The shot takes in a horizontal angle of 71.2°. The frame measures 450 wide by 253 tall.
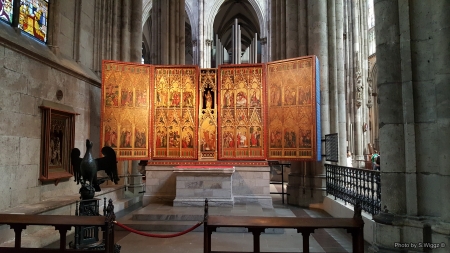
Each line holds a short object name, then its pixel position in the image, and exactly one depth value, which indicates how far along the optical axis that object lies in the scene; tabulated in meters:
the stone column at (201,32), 27.81
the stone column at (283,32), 12.95
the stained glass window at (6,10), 6.66
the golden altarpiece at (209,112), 9.41
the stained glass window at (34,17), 7.36
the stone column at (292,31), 11.55
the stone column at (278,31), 13.82
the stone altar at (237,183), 9.58
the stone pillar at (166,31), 17.47
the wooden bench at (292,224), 3.73
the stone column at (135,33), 12.52
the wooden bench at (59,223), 3.89
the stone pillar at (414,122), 3.97
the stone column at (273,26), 14.33
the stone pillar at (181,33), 18.25
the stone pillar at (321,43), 10.14
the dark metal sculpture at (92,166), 5.29
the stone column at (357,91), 21.88
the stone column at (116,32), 11.45
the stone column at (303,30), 11.00
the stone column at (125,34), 11.91
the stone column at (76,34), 9.33
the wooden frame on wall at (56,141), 7.25
